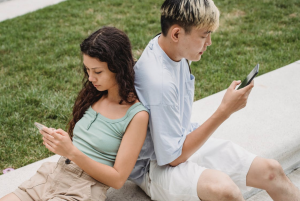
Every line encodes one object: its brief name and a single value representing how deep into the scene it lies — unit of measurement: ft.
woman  5.83
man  5.95
